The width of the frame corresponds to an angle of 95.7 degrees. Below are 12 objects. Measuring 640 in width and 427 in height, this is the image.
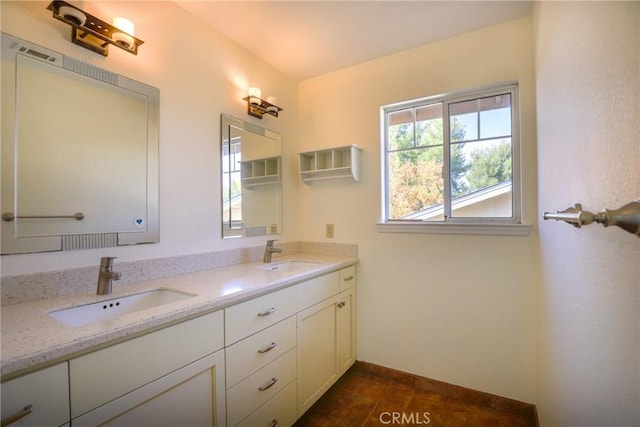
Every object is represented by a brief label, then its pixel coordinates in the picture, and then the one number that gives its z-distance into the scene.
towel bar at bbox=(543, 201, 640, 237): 0.44
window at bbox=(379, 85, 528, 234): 1.89
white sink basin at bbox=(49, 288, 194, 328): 1.07
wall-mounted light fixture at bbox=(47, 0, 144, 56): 1.15
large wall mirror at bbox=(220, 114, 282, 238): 1.95
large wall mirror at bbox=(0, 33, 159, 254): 1.08
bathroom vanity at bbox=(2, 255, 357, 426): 0.76
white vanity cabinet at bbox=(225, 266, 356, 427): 1.28
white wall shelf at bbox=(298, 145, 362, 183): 2.26
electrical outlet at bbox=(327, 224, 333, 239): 2.46
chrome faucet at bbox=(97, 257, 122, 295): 1.20
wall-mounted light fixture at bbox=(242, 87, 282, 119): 2.08
